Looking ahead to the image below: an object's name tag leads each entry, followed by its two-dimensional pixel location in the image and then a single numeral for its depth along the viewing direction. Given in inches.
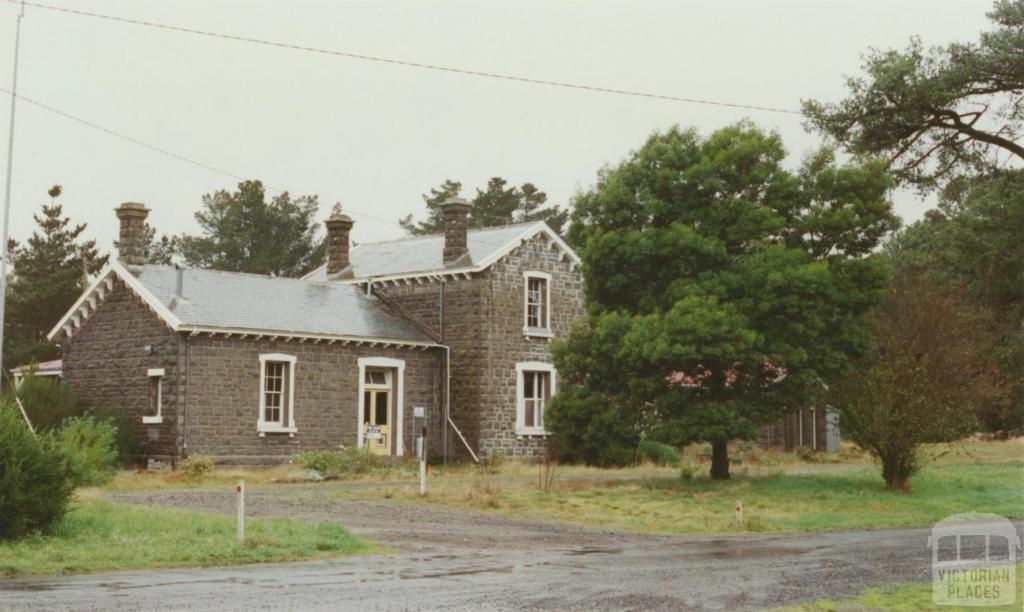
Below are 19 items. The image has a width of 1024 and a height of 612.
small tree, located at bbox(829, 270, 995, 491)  1066.7
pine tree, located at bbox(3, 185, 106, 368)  2213.3
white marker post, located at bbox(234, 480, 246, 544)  642.8
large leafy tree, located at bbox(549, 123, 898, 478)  1061.8
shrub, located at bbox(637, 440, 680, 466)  1499.8
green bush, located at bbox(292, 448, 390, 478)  1263.5
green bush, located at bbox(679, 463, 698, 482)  1136.2
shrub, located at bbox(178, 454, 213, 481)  1198.9
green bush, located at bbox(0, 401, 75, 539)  625.6
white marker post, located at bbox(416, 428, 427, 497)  980.6
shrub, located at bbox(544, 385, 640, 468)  1153.4
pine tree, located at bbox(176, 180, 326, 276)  2827.3
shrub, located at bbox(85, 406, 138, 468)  1286.9
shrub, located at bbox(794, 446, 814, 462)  1640.0
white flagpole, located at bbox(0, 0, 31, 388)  1032.4
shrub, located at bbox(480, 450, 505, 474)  1403.3
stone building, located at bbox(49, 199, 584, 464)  1278.3
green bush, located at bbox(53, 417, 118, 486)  1040.2
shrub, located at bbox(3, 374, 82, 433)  1258.0
